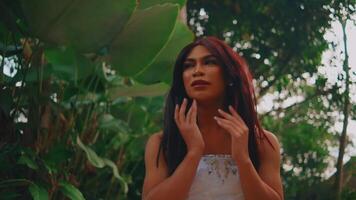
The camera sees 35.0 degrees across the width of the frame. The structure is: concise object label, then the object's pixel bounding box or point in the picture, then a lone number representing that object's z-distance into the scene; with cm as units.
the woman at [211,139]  112
